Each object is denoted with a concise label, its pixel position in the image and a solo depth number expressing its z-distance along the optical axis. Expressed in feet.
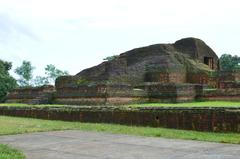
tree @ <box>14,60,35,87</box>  161.45
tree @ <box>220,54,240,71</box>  158.69
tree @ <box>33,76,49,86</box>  171.13
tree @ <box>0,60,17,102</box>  98.41
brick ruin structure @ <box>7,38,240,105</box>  53.98
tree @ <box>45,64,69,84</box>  169.47
